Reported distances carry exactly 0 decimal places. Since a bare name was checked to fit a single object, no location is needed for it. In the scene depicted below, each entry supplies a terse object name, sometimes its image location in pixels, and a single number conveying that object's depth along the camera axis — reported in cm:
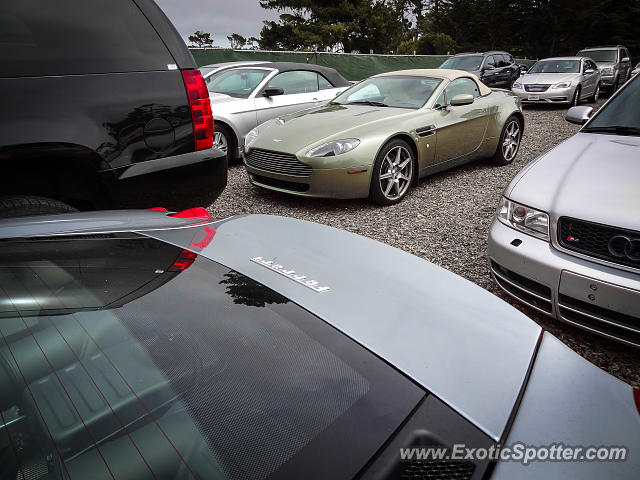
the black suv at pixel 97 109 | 206
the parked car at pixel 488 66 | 1330
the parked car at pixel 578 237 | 198
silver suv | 1522
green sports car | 424
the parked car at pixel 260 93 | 612
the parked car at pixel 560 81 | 1116
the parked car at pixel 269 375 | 70
